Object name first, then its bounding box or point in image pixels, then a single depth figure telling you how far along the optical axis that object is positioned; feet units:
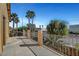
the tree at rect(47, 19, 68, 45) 12.73
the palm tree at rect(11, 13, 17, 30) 35.90
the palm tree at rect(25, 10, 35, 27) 33.60
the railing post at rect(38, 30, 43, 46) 11.43
